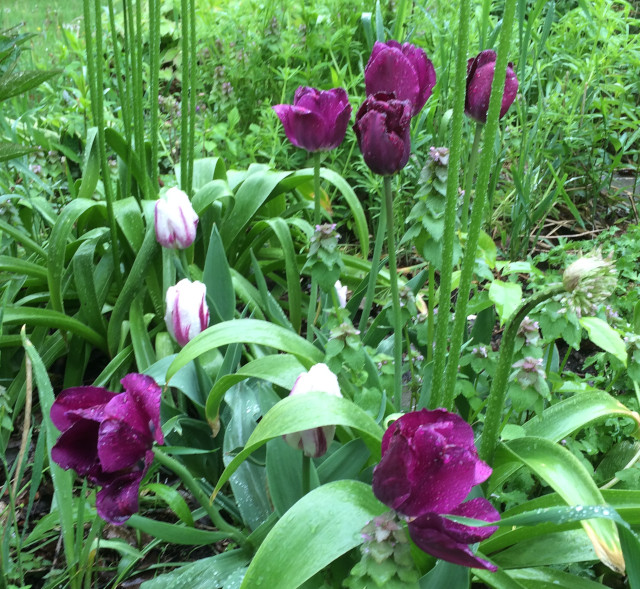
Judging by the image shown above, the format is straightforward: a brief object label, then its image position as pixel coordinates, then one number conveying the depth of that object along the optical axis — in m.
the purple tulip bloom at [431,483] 0.77
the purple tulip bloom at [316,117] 1.37
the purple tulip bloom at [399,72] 1.19
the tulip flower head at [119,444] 0.91
